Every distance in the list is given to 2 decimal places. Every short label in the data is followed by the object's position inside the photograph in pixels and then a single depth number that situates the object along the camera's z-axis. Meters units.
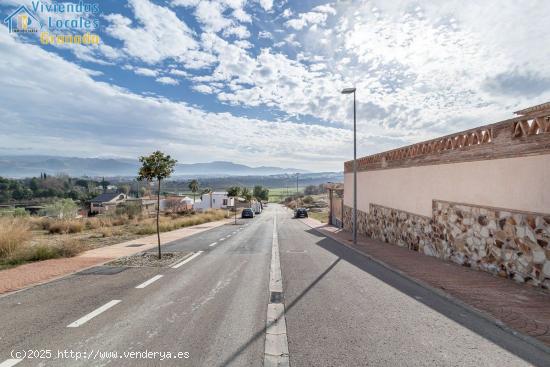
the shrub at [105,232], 19.81
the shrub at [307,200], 82.71
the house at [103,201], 61.73
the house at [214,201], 77.19
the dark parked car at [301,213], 43.62
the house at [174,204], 61.53
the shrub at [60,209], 38.62
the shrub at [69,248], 11.59
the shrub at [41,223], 23.43
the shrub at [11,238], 10.73
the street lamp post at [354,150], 15.34
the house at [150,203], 63.45
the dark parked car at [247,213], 45.28
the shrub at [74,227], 22.54
